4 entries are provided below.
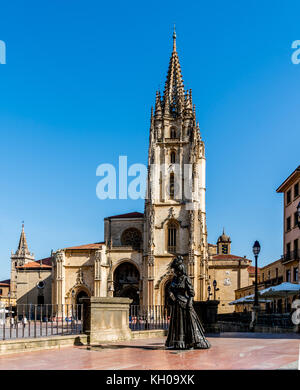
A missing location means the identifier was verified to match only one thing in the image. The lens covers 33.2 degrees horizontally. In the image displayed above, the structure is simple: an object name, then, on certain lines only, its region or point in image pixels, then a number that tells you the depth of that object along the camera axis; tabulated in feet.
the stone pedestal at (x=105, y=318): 44.19
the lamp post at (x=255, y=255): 72.12
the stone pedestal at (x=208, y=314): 56.80
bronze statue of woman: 36.45
